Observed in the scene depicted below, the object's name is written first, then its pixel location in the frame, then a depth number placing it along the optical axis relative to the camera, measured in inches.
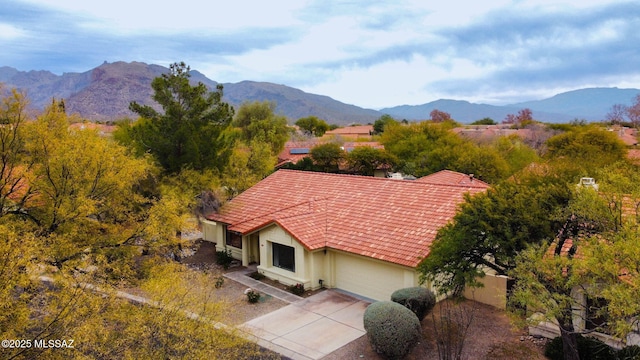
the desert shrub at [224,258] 963.3
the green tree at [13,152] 600.4
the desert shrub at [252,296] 753.0
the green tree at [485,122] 5257.9
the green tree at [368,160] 1932.0
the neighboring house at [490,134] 2629.7
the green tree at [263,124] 2348.7
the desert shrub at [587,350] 518.0
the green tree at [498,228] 518.0
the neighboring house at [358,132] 4308.6
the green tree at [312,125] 4297.7
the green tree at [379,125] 4370.1
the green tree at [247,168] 1182.3
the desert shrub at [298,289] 792.3
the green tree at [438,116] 5443.9
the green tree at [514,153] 1665.8
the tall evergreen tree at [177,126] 1005.8
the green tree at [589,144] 1651.1
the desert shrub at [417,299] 632.4
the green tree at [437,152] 1546.5
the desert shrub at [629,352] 484.1
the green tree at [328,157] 2058.3
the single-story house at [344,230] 744.3
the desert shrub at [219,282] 828.3
